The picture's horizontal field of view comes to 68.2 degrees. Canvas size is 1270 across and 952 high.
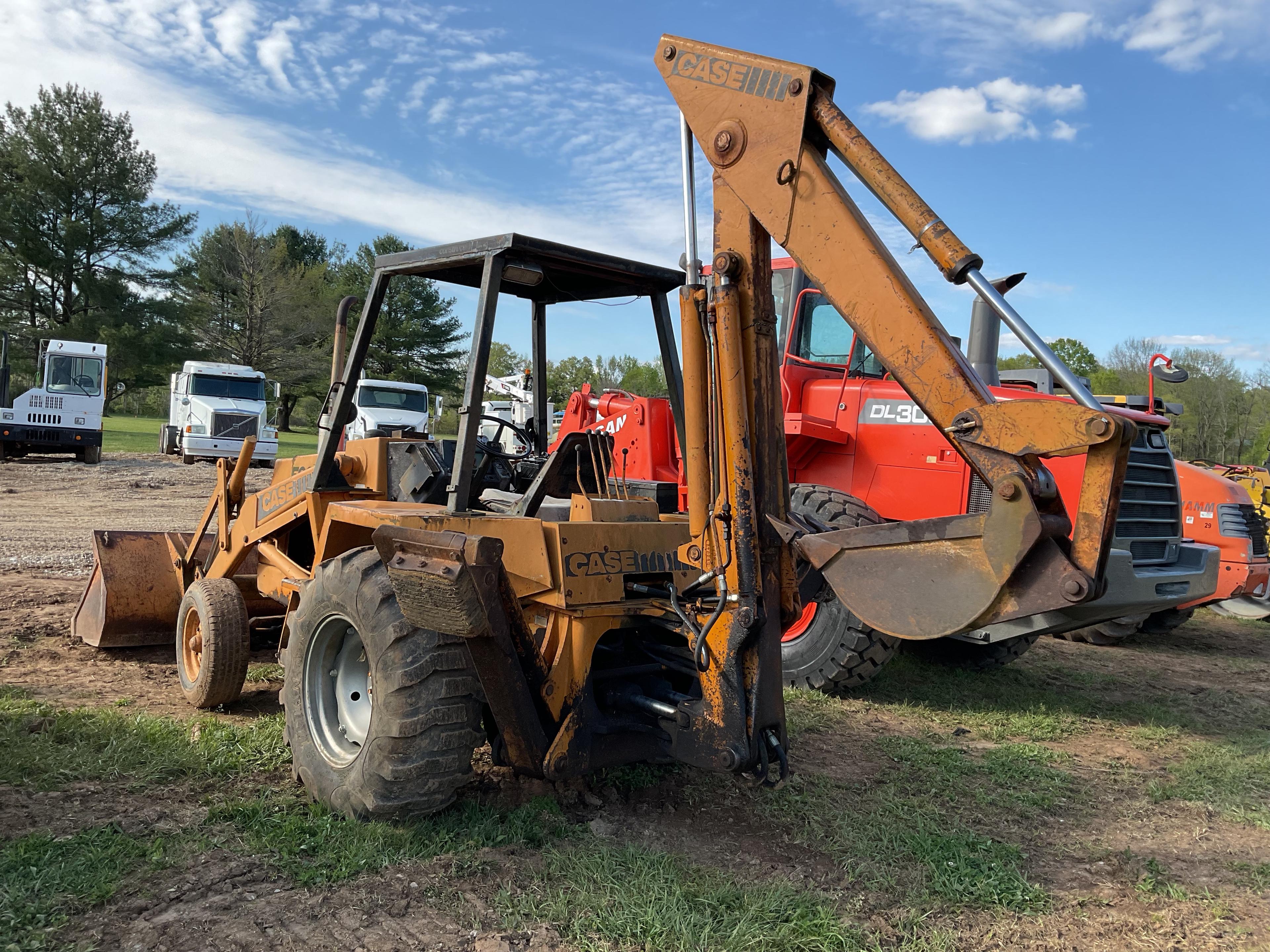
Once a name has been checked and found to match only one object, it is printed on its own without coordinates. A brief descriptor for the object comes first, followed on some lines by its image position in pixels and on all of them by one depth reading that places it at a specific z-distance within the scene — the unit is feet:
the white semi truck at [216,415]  79.82
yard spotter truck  68.03
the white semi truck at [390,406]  80.38
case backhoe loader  9.45
